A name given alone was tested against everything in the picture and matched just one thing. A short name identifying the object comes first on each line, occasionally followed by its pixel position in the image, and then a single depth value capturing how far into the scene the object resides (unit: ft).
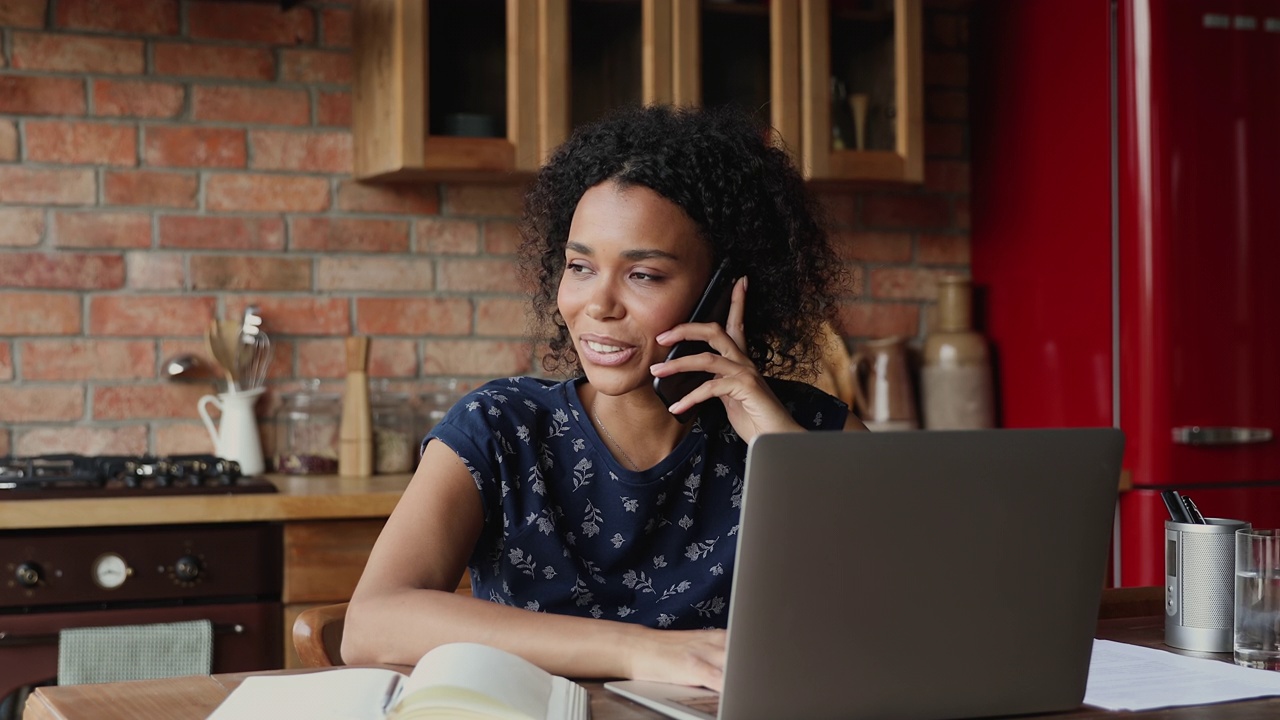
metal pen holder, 4.13
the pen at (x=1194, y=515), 4.26
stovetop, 7.63
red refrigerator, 8.86
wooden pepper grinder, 8.99
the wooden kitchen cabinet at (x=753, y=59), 9.30
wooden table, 3.23
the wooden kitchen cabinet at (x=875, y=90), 9.68
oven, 7.19
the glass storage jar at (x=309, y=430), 9.17
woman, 5.01
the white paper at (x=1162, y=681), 3.41
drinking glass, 3.94
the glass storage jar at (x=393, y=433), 9.16
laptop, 2.85
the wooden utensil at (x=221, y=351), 9.14
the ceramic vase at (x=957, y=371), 10.21
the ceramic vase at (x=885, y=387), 10.08
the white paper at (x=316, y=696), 3.03
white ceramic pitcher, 9.02
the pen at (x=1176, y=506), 4.27
